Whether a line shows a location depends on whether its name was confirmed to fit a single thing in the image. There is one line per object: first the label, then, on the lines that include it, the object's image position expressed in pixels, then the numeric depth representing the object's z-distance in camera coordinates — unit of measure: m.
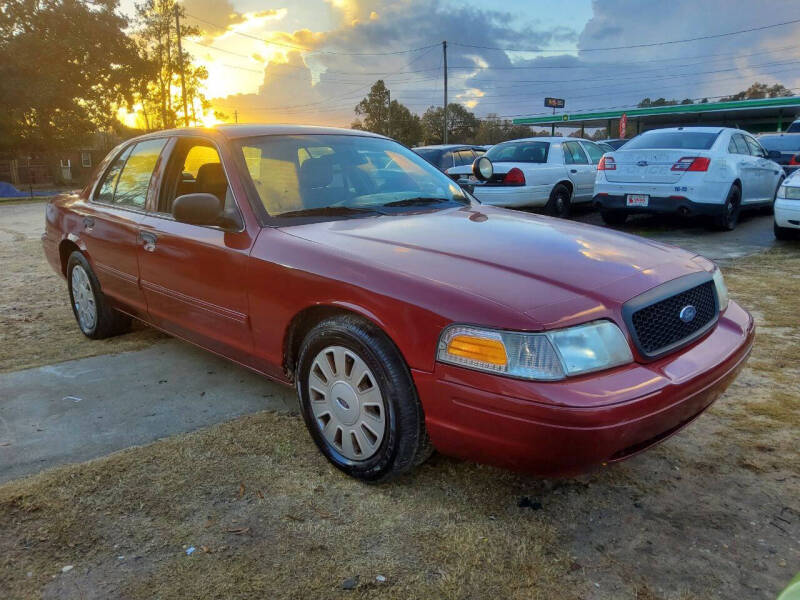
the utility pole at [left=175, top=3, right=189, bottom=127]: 44.22
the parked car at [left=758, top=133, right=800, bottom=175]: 12.45
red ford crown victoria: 2.12
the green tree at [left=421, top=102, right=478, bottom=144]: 75.99
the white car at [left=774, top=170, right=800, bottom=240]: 7.94
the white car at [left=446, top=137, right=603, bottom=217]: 9.94
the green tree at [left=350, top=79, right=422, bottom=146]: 69.25
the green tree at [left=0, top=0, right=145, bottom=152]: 32.81
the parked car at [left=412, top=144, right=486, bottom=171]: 11.92
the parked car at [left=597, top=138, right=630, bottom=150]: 22.32
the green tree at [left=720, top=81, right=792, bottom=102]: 67.75
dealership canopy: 37.22
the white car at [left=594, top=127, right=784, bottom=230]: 8.50
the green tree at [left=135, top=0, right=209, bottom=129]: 47.47
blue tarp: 26.97
